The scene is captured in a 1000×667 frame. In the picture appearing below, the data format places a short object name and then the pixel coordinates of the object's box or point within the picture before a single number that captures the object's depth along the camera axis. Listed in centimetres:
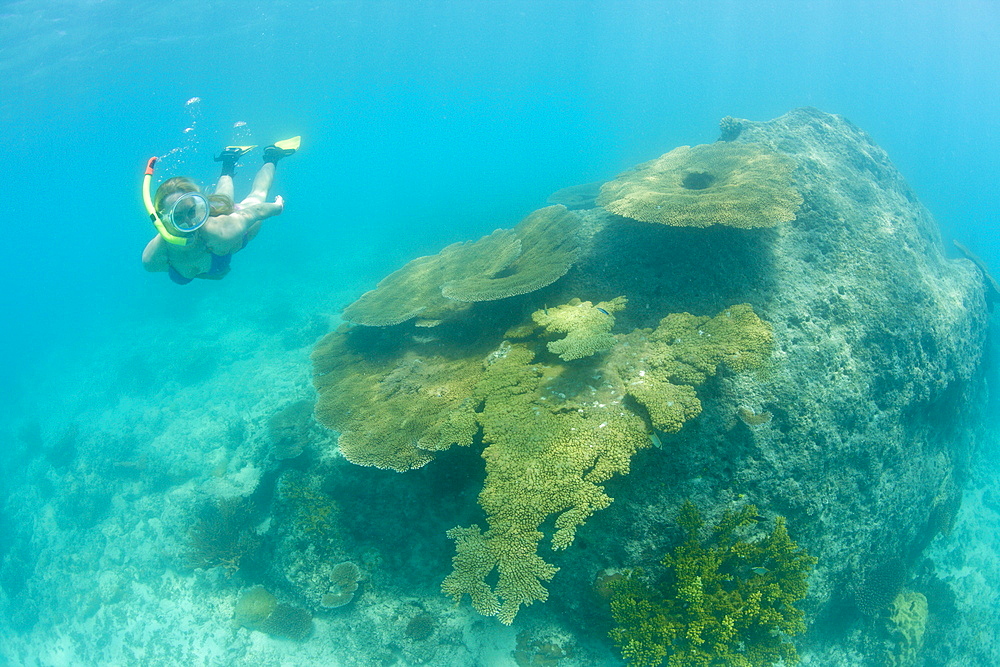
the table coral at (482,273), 588
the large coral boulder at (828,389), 451
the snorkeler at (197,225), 532
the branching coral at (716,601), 380
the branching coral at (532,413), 366
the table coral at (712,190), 539
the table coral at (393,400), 466
